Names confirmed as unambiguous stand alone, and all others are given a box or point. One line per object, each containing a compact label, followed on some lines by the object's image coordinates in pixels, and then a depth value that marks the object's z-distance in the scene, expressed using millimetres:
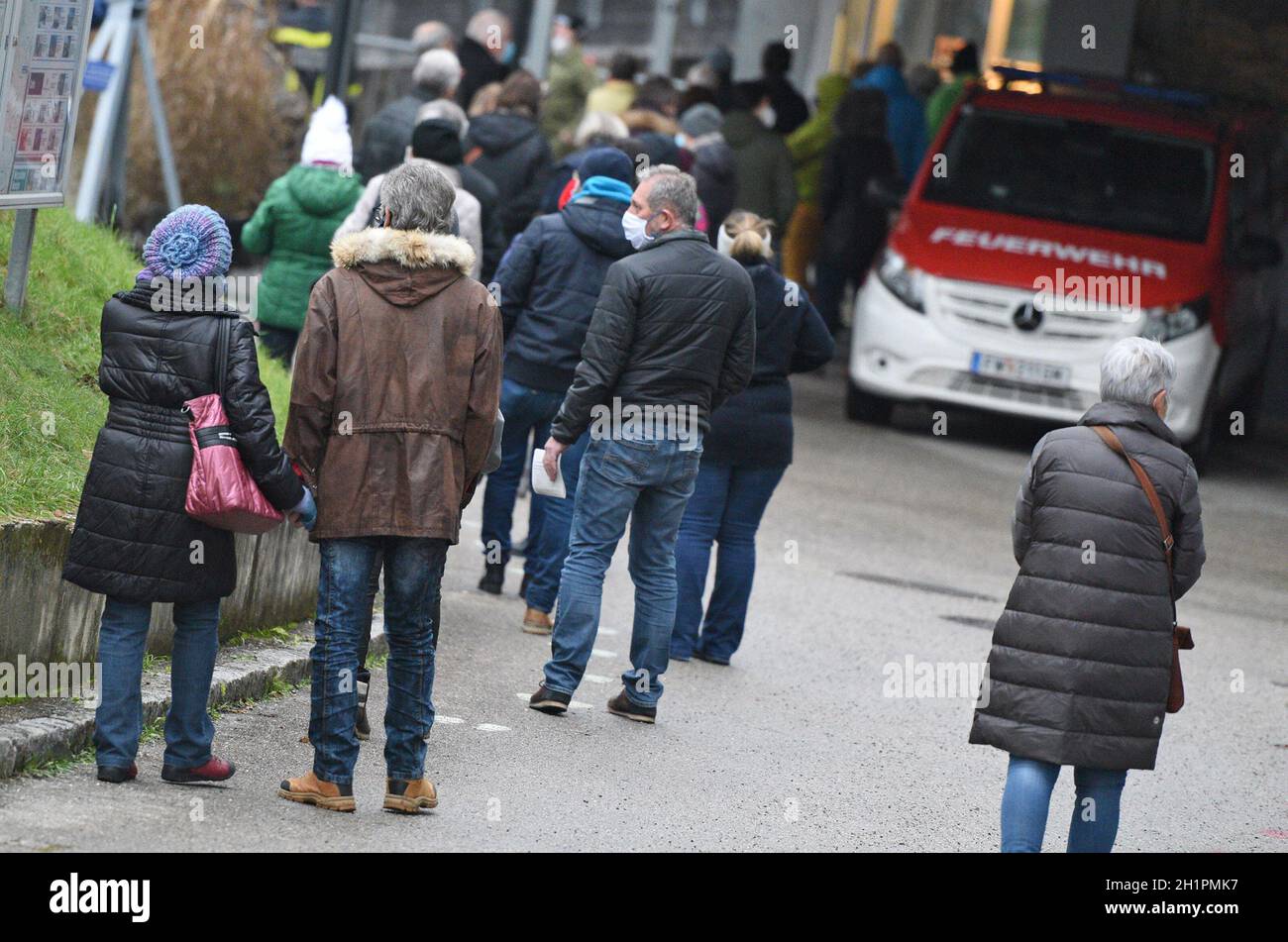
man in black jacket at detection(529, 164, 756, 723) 15008
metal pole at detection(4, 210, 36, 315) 16266
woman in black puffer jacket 11617
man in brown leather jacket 11937
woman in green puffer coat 20125
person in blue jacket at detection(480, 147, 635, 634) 17359
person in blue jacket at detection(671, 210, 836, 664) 17312
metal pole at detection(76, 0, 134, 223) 25359
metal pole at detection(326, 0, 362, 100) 27984
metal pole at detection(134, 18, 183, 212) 26766
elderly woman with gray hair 11508
